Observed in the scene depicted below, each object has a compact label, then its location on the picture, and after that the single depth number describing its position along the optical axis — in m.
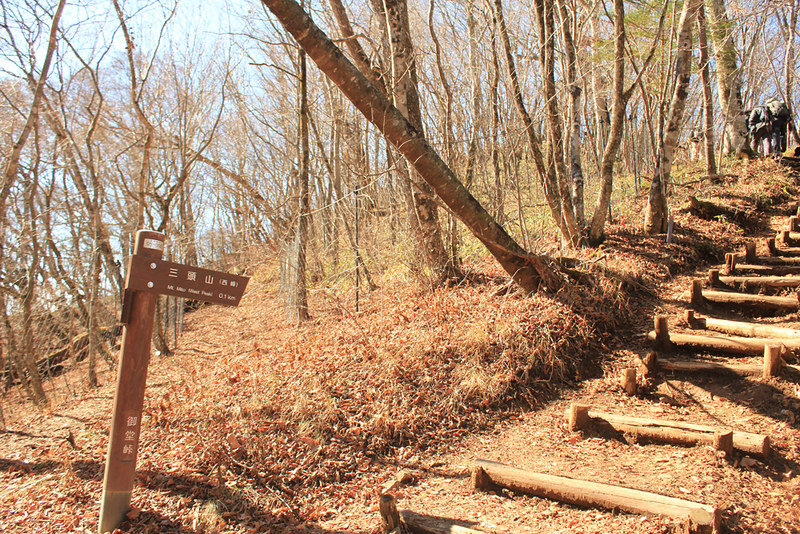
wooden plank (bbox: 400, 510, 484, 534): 3.49
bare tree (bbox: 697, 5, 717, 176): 10.82
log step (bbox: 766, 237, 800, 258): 7.86
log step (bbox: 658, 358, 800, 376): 4.99
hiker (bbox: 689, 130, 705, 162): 16.41
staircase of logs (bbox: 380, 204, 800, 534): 3.52
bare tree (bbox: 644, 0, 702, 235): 8.47
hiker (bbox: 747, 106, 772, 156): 12.46
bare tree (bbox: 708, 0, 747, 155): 11.77
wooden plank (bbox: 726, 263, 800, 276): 7.06
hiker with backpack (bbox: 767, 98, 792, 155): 12.30
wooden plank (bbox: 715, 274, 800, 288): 6.58
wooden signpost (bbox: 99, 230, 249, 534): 3.57
